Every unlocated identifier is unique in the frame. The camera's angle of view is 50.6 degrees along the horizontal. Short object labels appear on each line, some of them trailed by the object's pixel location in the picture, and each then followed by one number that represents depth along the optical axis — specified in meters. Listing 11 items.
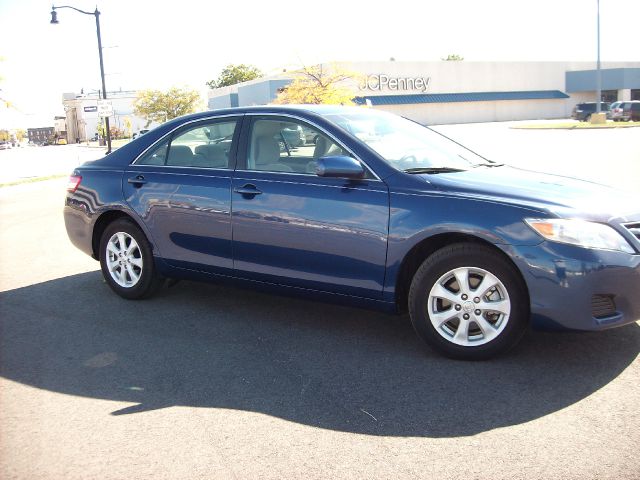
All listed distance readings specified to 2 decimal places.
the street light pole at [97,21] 30.84
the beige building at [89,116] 115.84
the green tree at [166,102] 74.19
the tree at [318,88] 42.12
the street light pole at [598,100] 46.87
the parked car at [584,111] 57.56
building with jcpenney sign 71.62
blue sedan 4.13
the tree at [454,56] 146.94
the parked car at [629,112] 50.31
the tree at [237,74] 118.03
